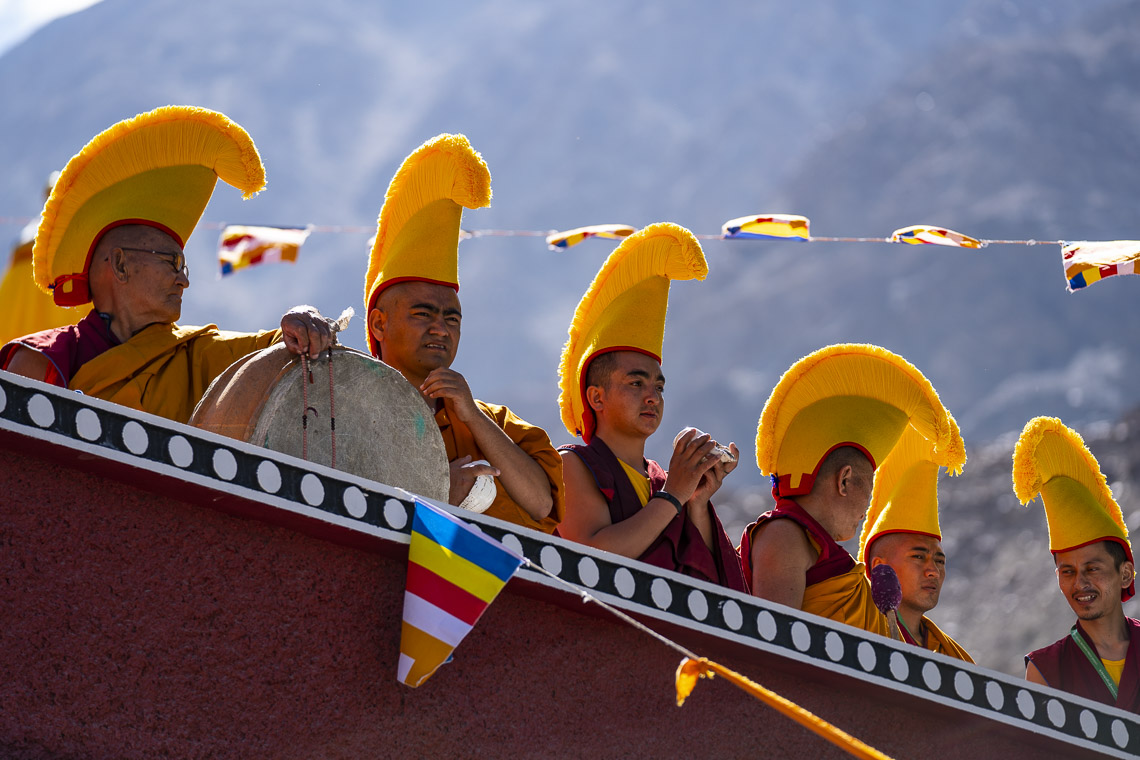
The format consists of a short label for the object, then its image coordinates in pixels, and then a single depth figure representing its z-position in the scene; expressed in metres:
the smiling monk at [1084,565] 10.11
